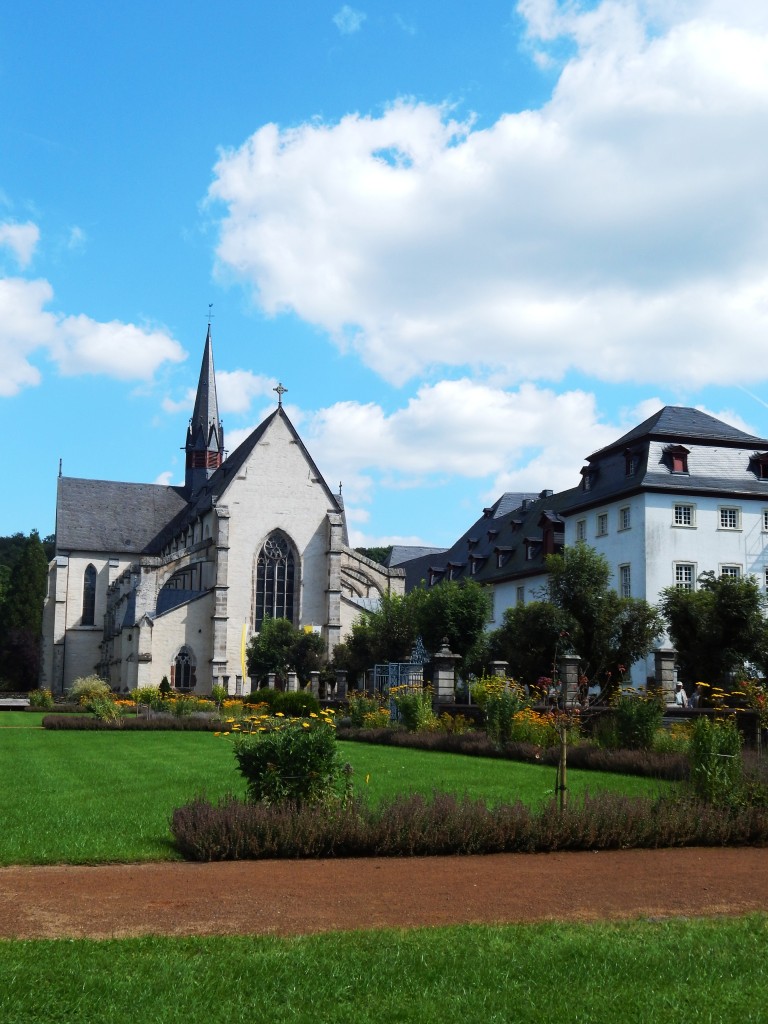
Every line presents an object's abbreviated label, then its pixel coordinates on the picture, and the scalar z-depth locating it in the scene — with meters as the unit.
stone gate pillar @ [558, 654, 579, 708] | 28.25
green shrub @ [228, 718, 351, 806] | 11.85
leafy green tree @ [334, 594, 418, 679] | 51.47
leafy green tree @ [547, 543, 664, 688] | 35.09
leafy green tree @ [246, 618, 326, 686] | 58.03
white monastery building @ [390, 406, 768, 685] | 46.78
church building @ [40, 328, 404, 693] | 60.53
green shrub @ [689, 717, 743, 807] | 12.96
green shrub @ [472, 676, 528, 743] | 23.27
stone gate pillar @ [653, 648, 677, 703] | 29.83
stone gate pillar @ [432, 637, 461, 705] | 32.41
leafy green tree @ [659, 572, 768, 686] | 34.22
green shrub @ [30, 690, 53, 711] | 54.84
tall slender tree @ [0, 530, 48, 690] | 84.69
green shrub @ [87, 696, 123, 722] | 36.97
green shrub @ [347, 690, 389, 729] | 33.44
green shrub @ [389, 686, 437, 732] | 28.72
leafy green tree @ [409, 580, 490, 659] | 46.75
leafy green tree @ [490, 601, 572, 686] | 35.44
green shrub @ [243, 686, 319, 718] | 38.53
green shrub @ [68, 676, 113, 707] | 50.28
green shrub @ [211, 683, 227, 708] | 53.11
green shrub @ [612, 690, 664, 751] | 21.24
